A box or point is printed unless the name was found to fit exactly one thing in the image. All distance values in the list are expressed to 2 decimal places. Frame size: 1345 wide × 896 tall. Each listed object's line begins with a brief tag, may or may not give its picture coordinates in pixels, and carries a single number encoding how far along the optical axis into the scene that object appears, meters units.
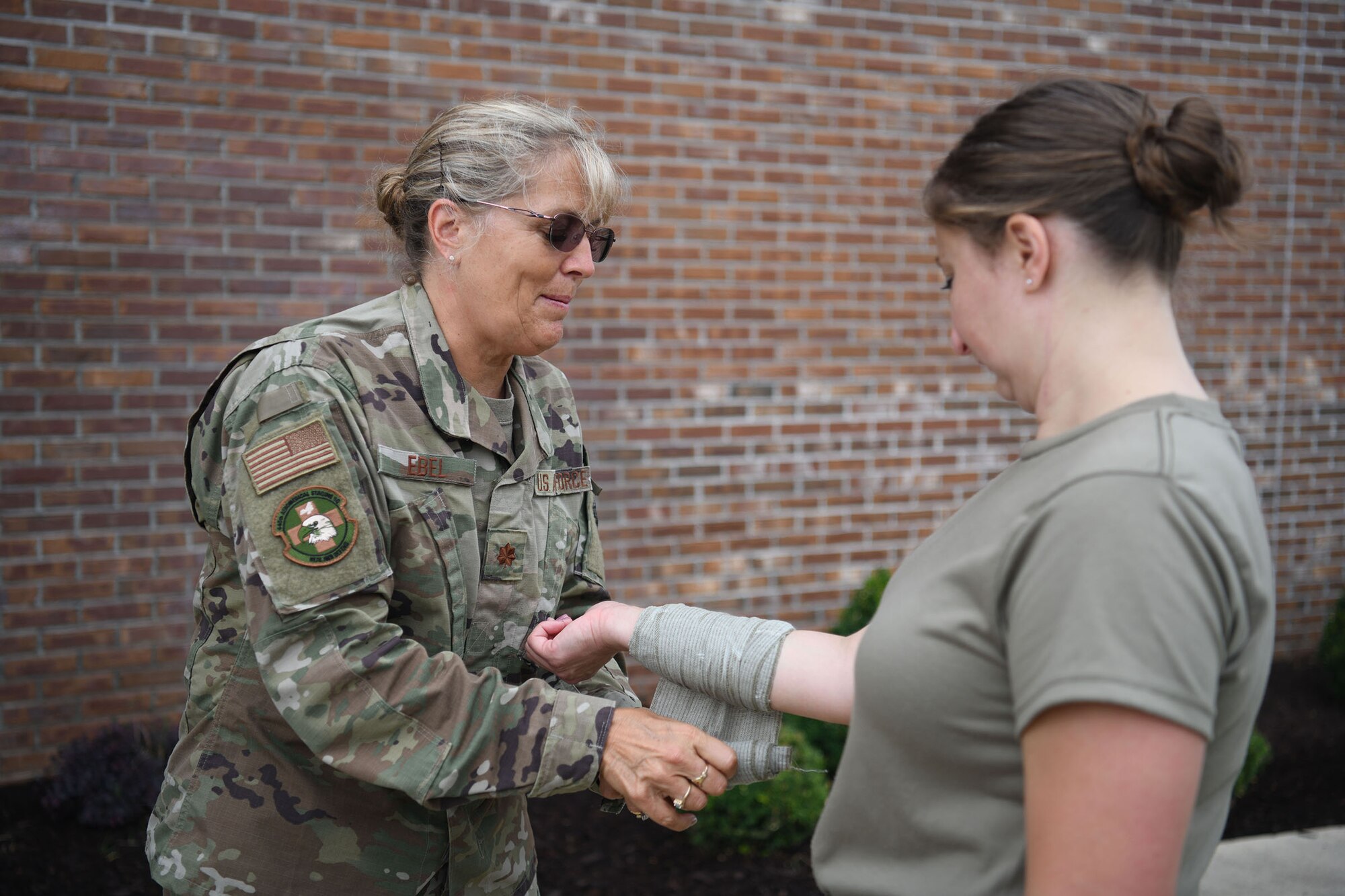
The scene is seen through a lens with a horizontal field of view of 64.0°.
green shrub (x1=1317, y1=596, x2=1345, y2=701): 5.88
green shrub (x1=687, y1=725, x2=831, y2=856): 4.12
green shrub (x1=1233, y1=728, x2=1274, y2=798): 4.70
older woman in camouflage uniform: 1.80
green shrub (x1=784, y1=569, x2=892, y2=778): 4.54
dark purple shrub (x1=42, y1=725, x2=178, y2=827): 3.99
